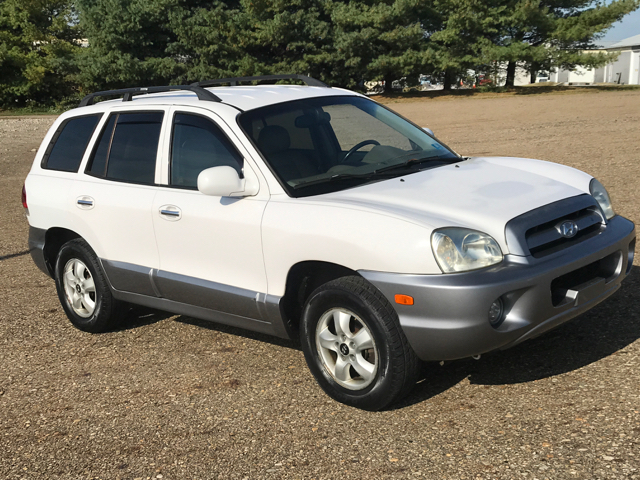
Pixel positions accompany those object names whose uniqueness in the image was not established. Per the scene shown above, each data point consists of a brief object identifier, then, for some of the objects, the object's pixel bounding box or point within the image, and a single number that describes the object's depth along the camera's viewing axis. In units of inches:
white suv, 148.4
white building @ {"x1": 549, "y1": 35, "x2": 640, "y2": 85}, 2488.9
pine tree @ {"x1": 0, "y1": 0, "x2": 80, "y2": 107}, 1929.1
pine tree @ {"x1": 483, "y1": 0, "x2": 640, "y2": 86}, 1800.0
